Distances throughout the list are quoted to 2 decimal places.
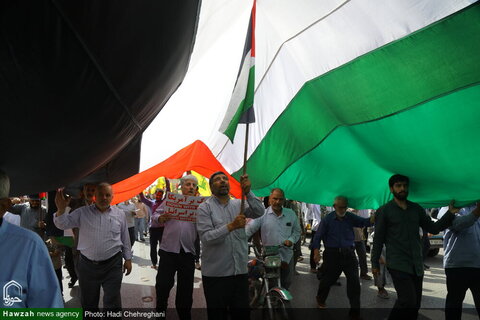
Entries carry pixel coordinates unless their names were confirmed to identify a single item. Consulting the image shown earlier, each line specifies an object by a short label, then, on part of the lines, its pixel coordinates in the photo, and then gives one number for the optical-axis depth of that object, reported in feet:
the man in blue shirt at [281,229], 15.85
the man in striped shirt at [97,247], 12.35
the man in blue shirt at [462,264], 12.85
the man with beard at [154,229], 21.76
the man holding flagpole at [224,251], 10.40
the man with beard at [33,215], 19.20
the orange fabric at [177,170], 15.30
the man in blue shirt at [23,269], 4.62
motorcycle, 13.32
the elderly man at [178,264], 13.57
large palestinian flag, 8.68
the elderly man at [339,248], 15.60
